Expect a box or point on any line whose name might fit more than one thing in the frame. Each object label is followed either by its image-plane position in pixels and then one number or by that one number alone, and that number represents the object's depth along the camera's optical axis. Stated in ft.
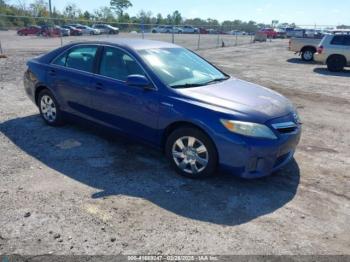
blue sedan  12.96
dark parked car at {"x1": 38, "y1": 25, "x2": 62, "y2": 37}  102.43
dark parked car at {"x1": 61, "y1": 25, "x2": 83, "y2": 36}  135.95
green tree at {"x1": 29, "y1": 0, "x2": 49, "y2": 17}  188.24
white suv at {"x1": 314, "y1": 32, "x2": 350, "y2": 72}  48.47
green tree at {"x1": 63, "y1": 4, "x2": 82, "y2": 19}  227.40
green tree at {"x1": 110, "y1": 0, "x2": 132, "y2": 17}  323.98
